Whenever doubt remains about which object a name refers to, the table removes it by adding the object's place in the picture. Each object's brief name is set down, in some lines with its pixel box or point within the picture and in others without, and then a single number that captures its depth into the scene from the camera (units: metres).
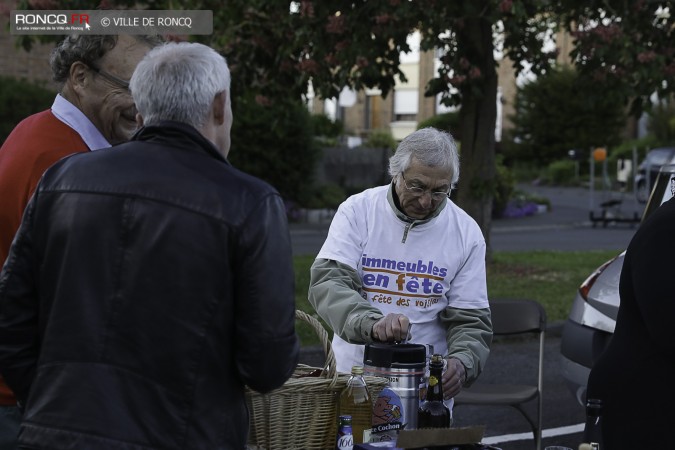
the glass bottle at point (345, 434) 3.15
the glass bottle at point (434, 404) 3.50
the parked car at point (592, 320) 6.60
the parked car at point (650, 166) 29.31
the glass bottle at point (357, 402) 3.26
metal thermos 3.45
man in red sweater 3.28
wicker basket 3.18
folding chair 6.24
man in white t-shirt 4.30
